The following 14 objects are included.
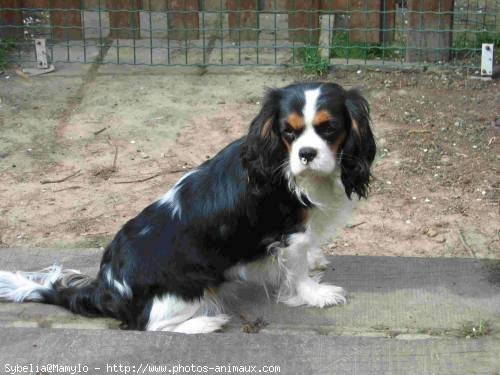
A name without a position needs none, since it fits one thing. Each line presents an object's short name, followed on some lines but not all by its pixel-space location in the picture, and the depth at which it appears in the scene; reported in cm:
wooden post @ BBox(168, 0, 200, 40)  763
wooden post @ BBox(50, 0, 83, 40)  773
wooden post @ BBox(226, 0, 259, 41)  765
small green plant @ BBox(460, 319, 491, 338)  355
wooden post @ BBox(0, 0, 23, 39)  770
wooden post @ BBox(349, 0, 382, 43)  745
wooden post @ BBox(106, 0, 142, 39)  768
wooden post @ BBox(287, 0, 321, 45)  752
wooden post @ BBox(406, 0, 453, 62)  721
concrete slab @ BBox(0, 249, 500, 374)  333
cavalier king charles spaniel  355
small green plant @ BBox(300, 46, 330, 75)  717
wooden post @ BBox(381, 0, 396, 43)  746
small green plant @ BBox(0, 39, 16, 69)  748
